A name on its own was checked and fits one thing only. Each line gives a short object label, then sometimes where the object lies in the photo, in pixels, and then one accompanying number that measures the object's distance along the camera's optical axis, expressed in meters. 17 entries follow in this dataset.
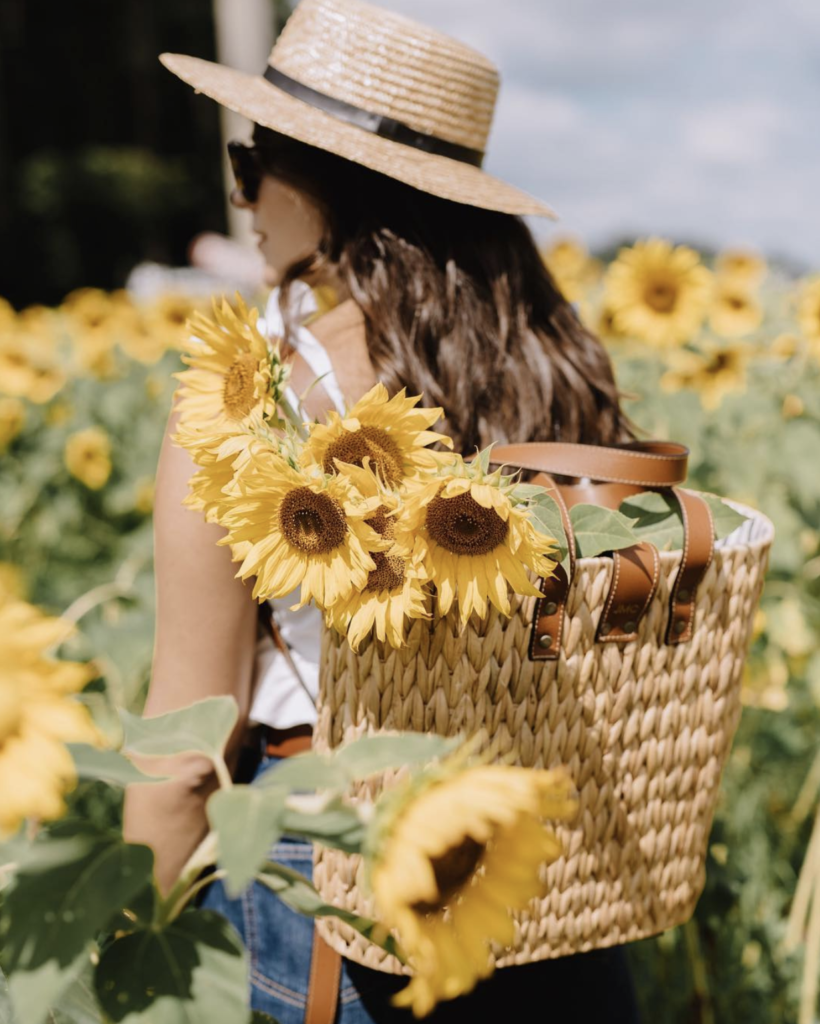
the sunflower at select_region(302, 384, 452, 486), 0.70
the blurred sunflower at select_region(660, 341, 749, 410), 2.62
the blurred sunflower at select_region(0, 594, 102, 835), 0.43
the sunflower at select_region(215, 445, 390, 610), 0.69
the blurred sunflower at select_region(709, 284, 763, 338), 2.87
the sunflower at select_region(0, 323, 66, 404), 3.22
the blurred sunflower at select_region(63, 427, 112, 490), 3.05
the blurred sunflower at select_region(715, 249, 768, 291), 3.45
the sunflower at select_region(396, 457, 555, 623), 0.69
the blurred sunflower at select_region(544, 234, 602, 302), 4.20
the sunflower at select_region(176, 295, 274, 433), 0.77
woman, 0.92
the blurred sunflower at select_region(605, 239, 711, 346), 2.59
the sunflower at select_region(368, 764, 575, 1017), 0.43
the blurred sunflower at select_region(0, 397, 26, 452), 3.08
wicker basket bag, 0.75
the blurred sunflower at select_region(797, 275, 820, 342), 2.29
